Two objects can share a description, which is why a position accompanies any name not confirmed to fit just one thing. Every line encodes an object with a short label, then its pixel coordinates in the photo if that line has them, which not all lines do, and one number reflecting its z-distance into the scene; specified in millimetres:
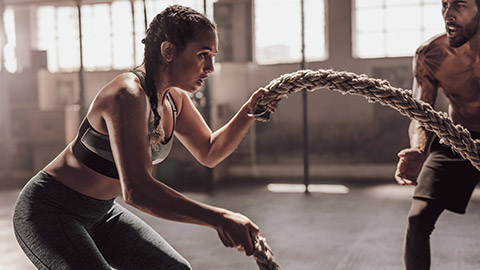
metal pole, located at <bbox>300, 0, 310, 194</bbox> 6352
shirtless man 2049
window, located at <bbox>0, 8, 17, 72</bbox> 8390
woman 1062
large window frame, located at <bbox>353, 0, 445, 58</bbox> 7363
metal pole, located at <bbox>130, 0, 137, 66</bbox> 7627
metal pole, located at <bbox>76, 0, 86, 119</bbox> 6695
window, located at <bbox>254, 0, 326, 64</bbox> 7723
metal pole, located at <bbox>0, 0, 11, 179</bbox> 8102
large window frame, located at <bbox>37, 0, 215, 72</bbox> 8562
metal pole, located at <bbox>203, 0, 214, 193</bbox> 6377
